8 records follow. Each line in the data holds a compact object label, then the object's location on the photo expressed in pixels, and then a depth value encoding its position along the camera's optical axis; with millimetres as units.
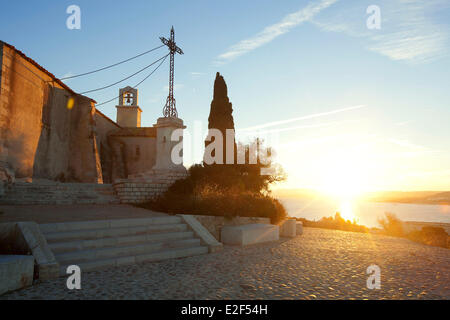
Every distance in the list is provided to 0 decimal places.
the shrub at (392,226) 14945
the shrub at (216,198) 10398
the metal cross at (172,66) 17688
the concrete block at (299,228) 12337
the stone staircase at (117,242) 5922
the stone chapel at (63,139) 14758
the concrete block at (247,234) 9117
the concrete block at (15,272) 4305
